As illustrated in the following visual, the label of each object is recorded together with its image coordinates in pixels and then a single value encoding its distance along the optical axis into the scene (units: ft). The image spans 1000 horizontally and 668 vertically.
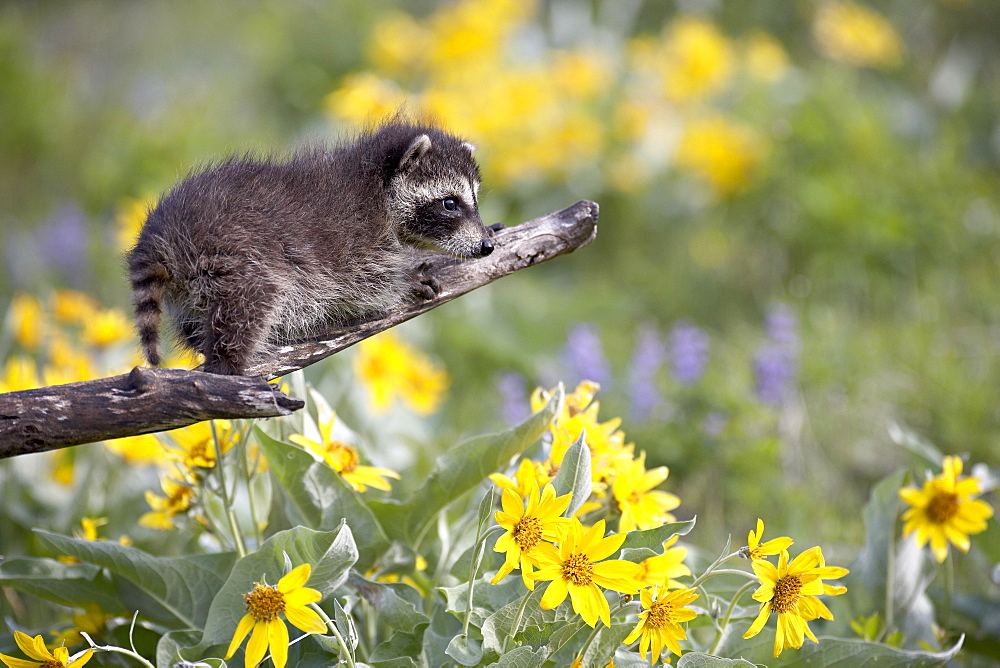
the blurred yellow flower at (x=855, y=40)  42.37
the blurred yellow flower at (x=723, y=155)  36.65
